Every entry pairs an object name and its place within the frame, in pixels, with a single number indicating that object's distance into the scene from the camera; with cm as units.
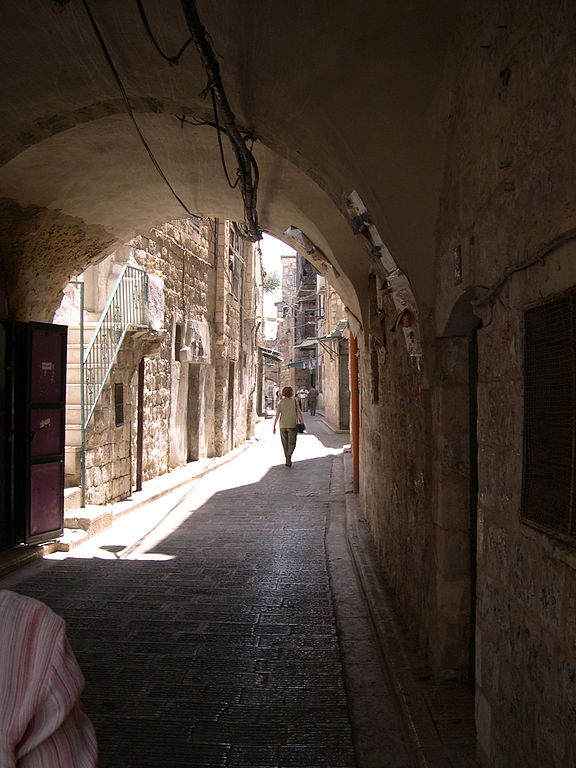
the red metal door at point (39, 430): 610
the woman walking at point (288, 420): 1274
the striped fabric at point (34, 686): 119
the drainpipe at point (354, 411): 958
